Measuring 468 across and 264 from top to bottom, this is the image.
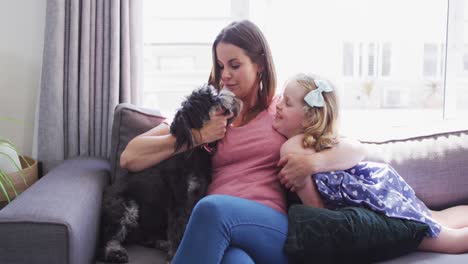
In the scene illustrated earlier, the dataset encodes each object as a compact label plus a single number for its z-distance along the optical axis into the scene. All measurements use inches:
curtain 95.3
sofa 59.5
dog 71.7
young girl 71.8
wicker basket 88.2
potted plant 87.8
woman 61.9
